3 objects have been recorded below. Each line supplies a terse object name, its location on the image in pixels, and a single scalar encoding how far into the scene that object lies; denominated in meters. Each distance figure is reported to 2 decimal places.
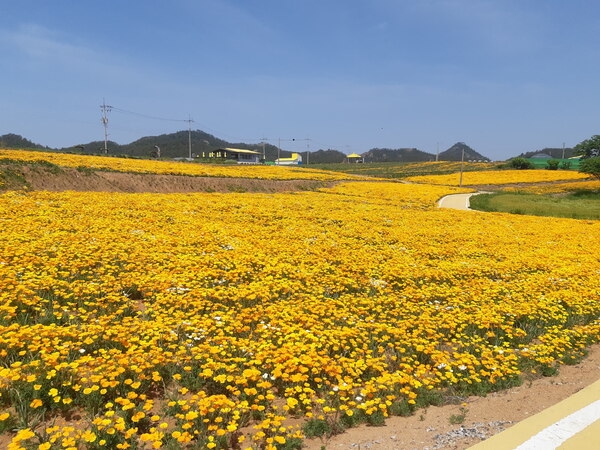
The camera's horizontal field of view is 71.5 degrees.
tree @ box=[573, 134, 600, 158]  71.38
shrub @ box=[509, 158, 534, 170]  97.69
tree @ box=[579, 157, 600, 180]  53.53
